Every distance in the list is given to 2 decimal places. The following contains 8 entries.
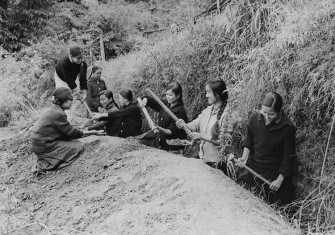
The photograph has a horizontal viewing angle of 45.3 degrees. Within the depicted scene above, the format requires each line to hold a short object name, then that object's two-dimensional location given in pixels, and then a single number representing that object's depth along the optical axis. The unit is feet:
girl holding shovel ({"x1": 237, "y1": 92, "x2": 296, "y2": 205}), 13.70
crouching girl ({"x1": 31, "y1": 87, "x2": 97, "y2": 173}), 17.56
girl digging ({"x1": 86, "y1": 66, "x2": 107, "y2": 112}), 27.17
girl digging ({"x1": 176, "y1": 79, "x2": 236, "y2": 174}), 15.19
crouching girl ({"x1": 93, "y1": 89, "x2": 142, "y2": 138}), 20.56
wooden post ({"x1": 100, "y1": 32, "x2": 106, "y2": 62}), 46.29
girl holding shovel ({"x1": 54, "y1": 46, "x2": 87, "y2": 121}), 20.80
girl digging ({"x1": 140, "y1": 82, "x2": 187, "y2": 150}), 17.88
